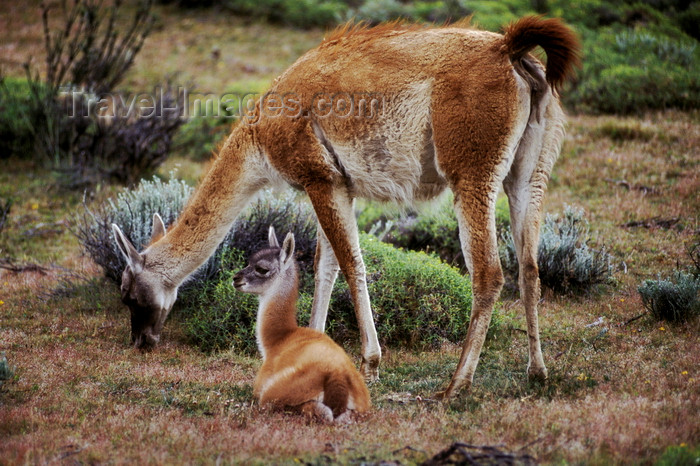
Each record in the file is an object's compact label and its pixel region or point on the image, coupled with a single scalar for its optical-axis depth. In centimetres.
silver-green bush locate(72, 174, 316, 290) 1580
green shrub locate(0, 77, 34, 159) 2577
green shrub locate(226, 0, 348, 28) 4184
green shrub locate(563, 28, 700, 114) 2570
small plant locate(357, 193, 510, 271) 1808
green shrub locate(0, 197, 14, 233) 1914
